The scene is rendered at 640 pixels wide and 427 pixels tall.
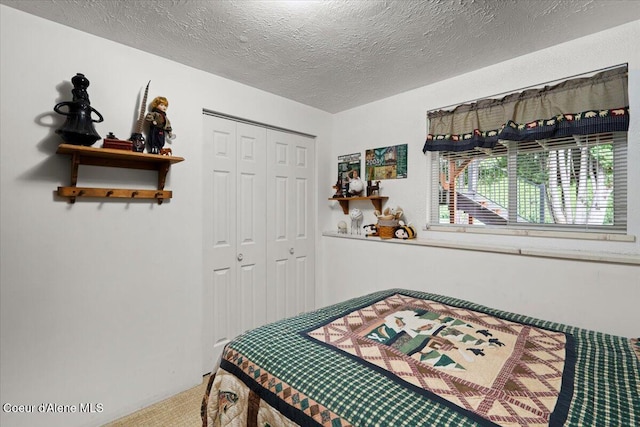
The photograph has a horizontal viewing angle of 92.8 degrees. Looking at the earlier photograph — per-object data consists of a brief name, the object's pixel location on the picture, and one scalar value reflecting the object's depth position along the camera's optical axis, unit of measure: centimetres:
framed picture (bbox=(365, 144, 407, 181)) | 287
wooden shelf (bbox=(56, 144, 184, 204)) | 174
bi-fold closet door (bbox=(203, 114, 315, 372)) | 250
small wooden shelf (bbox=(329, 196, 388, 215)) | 294
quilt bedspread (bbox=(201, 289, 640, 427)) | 86
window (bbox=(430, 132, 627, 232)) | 190
